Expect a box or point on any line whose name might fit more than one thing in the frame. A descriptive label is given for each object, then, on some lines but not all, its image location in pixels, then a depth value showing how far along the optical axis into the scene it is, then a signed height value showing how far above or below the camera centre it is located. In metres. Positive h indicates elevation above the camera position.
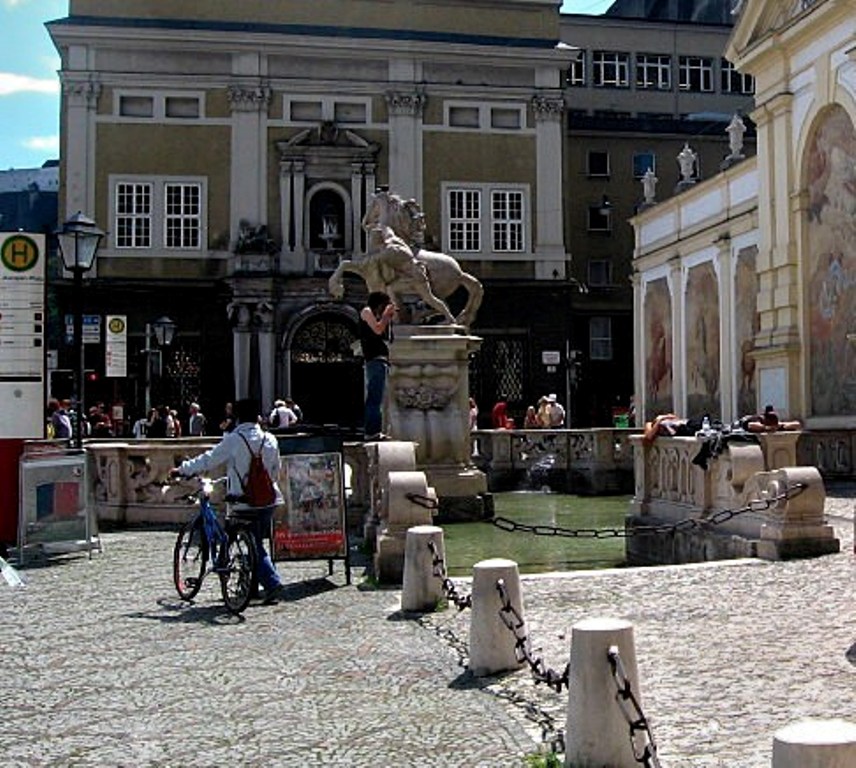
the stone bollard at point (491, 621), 6.86 -1.19
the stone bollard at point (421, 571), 9.06 -1.18
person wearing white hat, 29.20 +0.06
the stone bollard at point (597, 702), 4.87 -1.19
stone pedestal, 15.34 +0.15
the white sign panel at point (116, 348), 21.23 +1.38
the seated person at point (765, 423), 18.00 -0.15
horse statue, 15.57 +2.04
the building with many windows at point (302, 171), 42.28 +9.16
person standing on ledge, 14.92 +0.89
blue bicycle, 9.55 -1.12
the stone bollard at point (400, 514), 10.55 -0.86
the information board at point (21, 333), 13.88 +1.04
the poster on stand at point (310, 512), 10.88 -0.87
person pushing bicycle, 10.05 -0.41
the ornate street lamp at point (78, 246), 16.09 +2.40
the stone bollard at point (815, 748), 3.41 -0.96
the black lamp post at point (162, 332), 31.08 +2.34
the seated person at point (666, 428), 13.88 -0.15
